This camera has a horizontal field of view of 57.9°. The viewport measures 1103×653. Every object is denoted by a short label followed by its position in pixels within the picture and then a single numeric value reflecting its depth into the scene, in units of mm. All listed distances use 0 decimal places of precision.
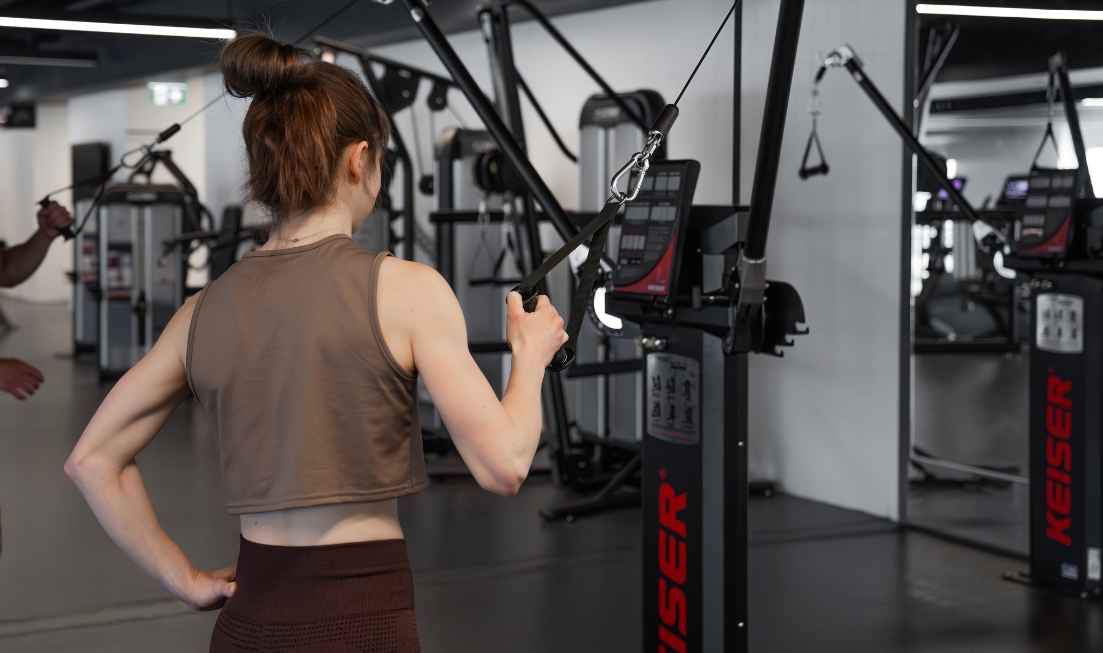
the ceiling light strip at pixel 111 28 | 3740
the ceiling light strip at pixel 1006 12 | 3646
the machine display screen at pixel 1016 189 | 3760
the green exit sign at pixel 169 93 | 6692
